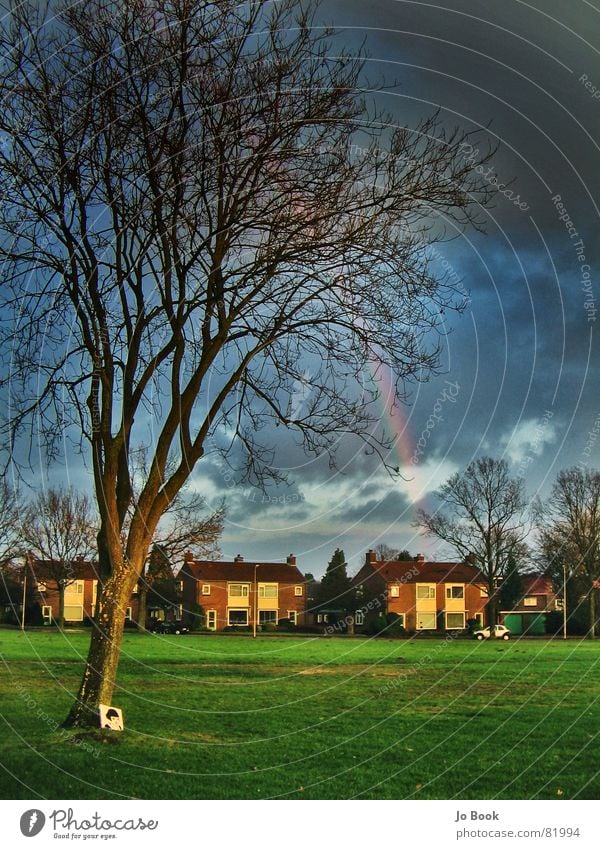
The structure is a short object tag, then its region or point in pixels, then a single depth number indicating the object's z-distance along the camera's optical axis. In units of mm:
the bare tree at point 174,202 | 12617
